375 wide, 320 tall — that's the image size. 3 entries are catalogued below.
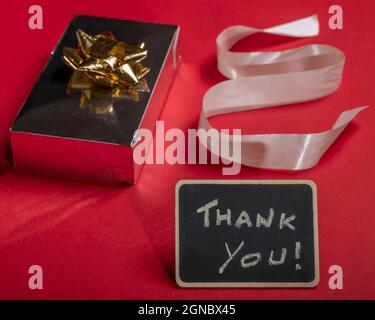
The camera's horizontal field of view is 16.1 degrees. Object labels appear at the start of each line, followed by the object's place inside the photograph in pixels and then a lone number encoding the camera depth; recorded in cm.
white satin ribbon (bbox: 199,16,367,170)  105
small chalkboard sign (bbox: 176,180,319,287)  96
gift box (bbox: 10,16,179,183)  102
